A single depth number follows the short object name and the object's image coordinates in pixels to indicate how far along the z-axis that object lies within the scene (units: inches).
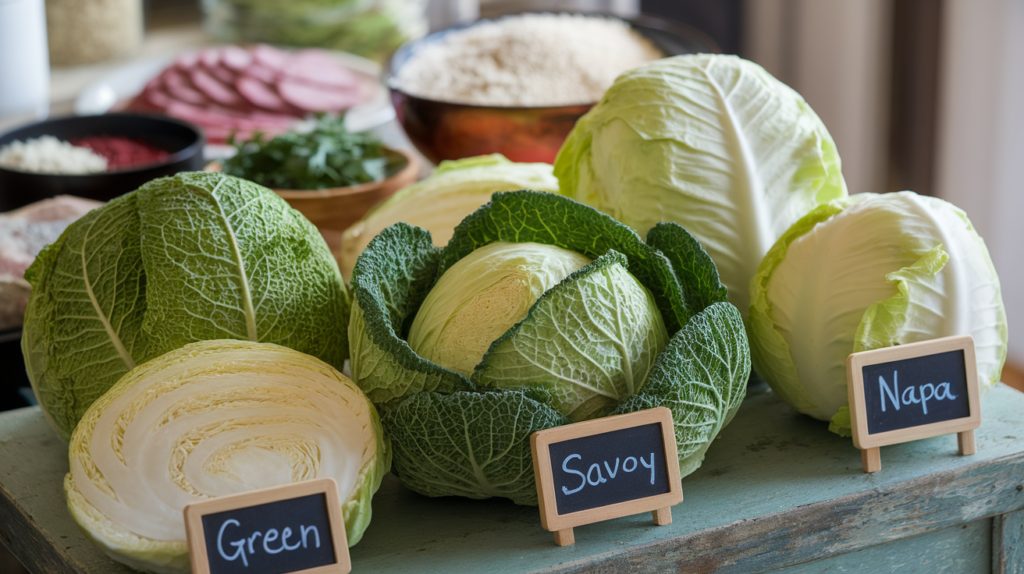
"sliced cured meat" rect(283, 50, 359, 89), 96.1
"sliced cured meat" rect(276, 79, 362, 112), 92.3
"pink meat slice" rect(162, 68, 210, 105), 91.7
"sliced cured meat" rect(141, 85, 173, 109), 90.6
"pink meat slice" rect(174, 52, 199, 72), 95.9
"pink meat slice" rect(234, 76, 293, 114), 91.9
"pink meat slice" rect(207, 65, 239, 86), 94.7
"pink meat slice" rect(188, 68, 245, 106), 92.0
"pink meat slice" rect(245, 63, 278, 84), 94.7
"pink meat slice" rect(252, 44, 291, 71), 97.3
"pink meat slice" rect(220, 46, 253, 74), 95.8
